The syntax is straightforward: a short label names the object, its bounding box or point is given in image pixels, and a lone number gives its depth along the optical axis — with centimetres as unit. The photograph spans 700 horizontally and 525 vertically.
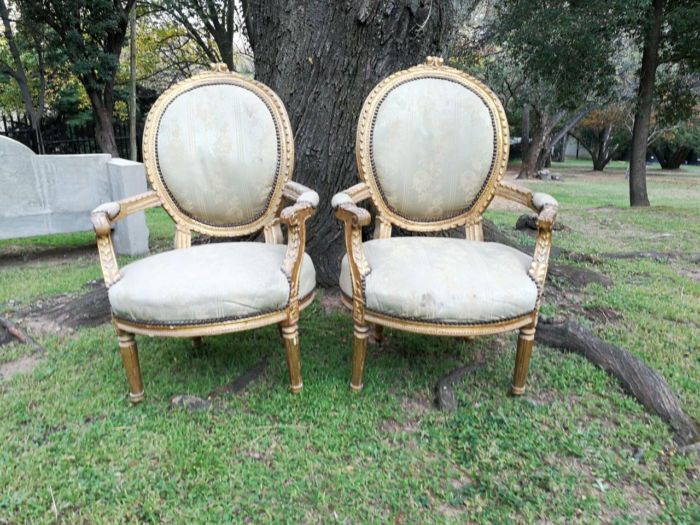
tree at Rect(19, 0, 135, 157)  821
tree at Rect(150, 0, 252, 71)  877
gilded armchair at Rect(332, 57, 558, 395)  179
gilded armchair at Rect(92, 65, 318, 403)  184
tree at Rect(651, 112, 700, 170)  1859
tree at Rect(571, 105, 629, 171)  1822
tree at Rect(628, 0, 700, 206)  646
